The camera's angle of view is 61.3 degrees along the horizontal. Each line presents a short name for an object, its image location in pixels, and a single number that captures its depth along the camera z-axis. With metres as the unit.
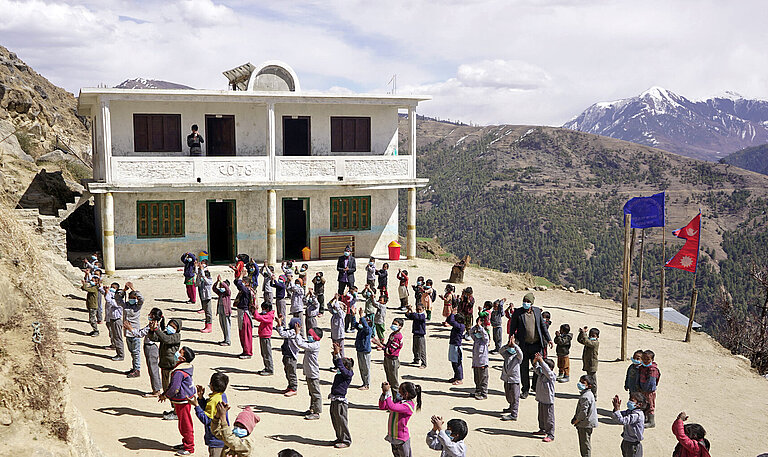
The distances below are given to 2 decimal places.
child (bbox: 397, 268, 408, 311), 17.81
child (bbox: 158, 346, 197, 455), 8.62
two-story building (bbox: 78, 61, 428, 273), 22.17
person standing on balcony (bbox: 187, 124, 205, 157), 23.02
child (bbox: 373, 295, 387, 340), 14.17
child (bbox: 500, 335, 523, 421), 10.59
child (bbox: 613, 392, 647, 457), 8.60
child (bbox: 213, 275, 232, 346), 13.73
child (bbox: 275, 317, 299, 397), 10.68
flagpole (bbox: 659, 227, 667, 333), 18.67
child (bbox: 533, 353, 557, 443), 9.99
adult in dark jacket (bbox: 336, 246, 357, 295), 18.62
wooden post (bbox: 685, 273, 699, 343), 18.23
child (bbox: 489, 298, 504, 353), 15.14
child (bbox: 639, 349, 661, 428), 10.89
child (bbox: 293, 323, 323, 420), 10.20
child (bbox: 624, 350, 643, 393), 11.05
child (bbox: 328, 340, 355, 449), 9.32
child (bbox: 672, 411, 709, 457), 7.66
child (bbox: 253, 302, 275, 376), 12.32
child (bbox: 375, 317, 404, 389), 11.49
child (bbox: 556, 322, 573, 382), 12.48
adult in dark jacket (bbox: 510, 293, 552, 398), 11.64
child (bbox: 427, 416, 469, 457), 7.29
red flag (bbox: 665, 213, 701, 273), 18.59
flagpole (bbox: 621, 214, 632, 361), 15.85
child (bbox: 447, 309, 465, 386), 12.27
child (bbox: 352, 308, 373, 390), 11.84
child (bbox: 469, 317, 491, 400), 11.83
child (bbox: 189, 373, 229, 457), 7.59
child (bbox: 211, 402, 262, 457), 6.91
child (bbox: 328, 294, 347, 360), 12.77
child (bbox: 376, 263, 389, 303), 18.31
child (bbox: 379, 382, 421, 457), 8.32
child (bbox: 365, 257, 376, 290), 18.73
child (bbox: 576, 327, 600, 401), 12.02
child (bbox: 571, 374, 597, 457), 9.22
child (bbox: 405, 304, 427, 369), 13.18
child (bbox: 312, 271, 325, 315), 16.61
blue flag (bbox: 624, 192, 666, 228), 17.36
